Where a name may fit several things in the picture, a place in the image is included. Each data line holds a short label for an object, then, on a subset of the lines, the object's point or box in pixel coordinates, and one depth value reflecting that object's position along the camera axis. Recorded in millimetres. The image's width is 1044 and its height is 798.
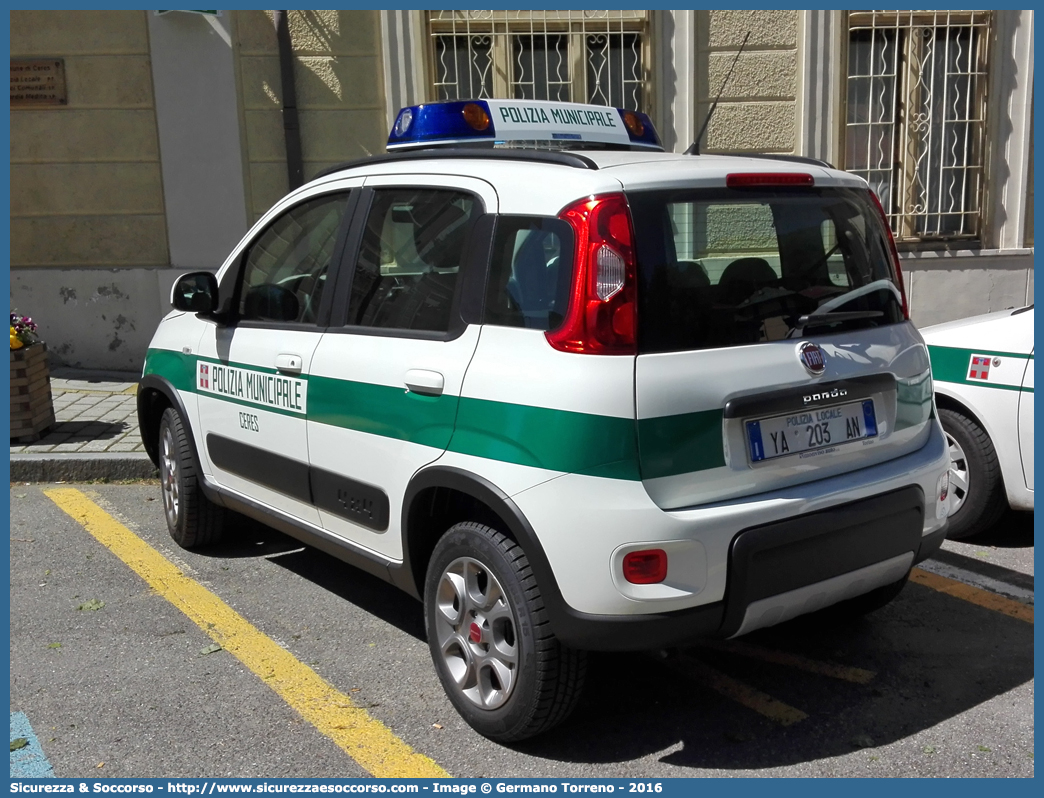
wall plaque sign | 8695
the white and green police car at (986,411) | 4633
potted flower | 6605
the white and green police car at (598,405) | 2822
